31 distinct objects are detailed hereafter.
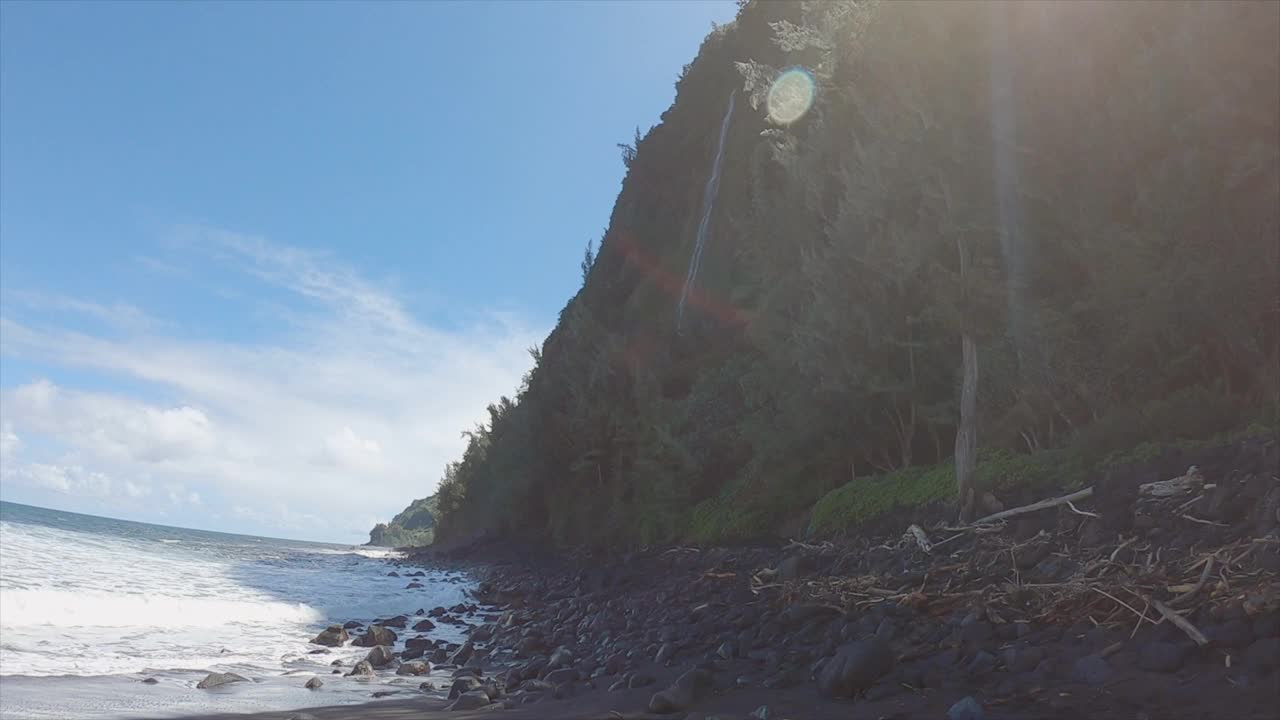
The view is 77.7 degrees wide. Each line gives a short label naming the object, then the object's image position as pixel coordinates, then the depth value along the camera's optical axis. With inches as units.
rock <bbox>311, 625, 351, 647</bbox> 447.2
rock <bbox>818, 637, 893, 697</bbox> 189.5
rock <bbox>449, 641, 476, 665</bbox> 390.3
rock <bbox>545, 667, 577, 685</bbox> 283.3
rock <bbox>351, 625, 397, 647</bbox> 453.1
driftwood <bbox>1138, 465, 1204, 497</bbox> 306.8
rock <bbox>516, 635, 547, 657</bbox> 402.0
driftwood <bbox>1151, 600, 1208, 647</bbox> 162.2
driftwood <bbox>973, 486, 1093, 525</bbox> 354.9
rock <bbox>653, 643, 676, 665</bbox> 285.3
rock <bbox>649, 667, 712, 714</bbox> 205.2
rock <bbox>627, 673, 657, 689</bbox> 247.1
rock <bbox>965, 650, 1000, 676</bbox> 183.9
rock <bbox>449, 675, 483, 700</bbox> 281.9
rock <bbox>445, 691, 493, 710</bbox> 260.2
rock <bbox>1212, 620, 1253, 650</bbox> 159.8
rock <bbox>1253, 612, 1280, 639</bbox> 157.9
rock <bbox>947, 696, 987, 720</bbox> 153.6
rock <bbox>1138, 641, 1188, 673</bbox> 159.8
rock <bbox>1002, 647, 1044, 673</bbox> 178.7
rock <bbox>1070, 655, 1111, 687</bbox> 164.0
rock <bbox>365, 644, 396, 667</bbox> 381.2
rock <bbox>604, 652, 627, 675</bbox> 288.5
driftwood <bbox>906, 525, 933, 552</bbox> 368.2
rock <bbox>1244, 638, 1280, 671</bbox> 146.0
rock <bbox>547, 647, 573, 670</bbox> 326.3
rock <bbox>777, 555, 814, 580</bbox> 409.1
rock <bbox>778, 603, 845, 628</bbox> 278.4
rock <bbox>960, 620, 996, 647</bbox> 204.5
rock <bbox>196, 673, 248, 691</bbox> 305.0
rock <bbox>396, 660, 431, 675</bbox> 358.0
